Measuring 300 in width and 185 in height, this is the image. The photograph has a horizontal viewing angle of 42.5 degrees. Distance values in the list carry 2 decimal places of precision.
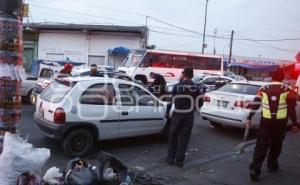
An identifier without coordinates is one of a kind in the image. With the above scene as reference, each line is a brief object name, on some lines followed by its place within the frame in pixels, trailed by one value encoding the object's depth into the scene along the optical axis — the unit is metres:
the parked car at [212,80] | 20.09
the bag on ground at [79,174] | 5.15
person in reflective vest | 6.54
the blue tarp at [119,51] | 34.63
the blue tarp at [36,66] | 16.54
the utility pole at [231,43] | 49.12
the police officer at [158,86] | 13.71
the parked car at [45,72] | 14.58
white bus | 25.52
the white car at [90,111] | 7.52
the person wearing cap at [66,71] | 11.15
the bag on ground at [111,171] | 5.36
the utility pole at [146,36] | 35.34
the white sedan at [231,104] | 10.24
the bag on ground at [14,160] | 4.36
